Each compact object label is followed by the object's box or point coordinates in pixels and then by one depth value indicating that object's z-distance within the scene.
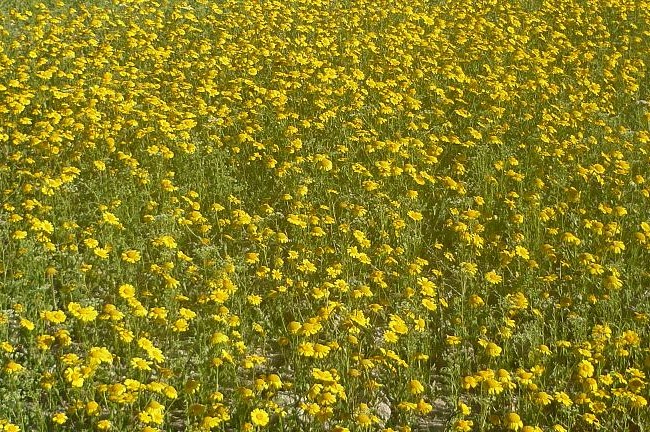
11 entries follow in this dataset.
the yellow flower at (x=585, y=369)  4.89
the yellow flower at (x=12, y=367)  4.43
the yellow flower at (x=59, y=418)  4.33
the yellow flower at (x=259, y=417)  4.35
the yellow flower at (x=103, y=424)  4.21
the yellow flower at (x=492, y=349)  4.97
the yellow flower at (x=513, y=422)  4.50
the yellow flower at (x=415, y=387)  4.66
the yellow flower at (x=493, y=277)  5.84
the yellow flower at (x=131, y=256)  5.52
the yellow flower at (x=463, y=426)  4.45
